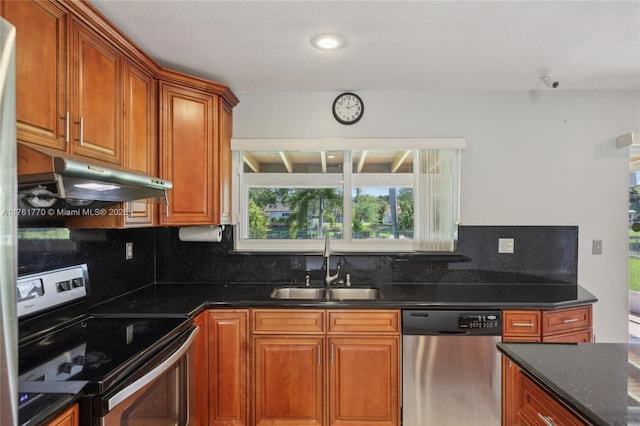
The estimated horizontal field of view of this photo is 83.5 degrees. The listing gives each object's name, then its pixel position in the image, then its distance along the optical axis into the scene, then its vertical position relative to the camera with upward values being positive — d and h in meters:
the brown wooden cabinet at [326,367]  2.16 -0.95
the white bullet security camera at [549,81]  2.37 +0.86
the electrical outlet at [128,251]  2.35 -0.28
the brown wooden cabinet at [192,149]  2.22 +0.39
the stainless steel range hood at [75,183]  1.13 +0.10
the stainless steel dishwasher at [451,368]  2.13 -0.95
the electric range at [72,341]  1.14 -0.56
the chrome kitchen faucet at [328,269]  2.64 -0.45
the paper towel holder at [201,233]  2.57 -0.17
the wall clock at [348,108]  2.72 +0.77
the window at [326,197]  2.79 +0.10
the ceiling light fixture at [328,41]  1.83 +0.88
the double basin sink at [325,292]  2.58 -0.61
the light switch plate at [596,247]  2.70 -0.28
